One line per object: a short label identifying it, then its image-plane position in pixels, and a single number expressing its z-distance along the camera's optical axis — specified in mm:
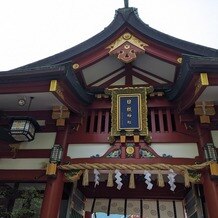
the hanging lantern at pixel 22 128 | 6938
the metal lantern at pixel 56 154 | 6909
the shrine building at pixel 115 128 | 6586
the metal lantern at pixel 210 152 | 6383
